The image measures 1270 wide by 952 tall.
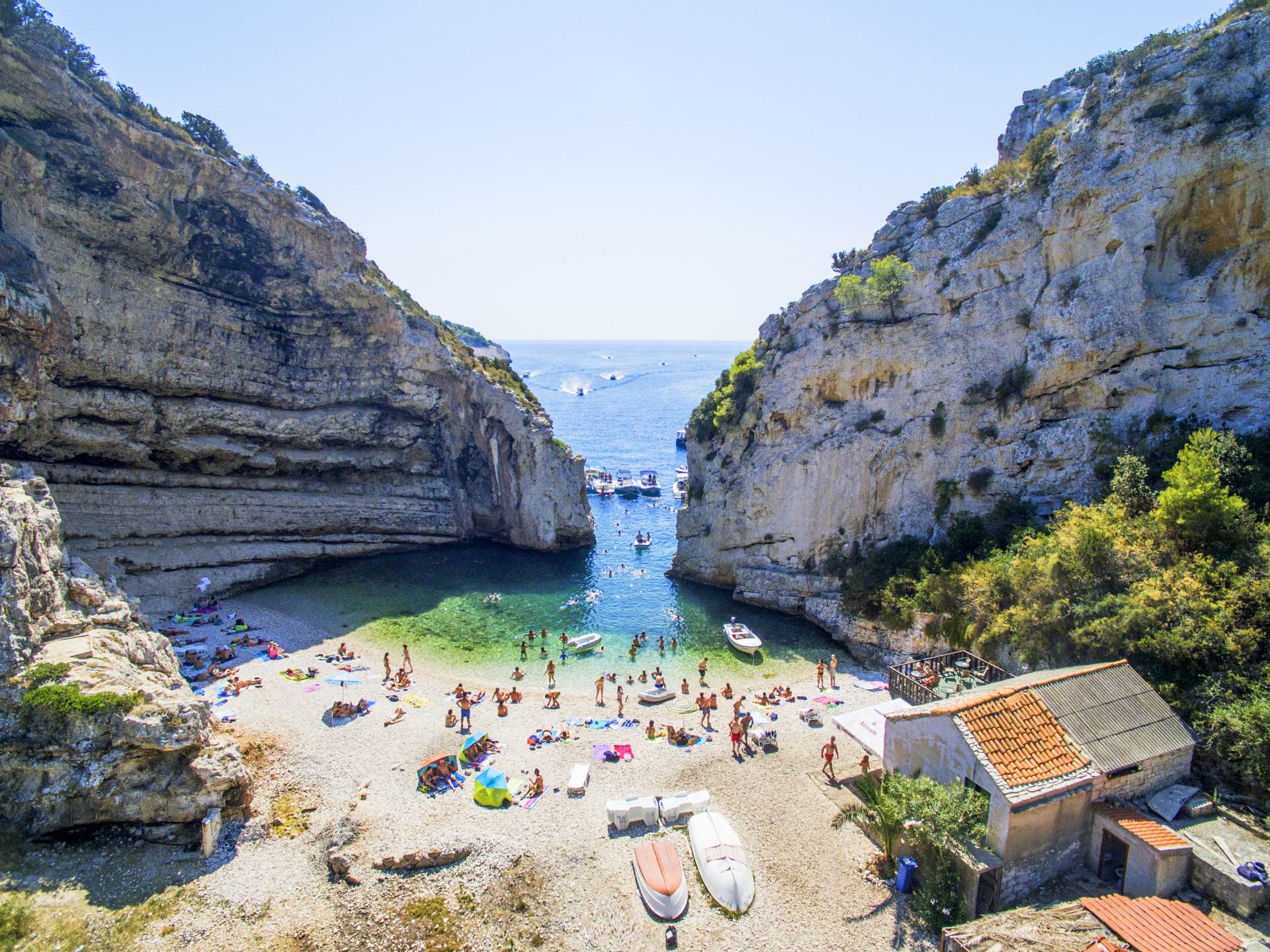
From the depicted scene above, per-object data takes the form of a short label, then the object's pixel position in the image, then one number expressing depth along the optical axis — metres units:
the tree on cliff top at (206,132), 37.28
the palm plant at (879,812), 13.57
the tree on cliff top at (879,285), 29.34
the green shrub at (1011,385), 25.80
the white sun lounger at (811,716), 20.88
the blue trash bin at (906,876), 13.38
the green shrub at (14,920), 11.91
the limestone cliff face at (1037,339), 22.30
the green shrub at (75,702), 14.86
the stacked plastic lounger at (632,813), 15.39
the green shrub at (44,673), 15.27
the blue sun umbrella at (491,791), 16.64
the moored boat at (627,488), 61.50
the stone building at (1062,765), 12.38
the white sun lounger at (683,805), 15.68
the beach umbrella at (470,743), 18.78
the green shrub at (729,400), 35.62
